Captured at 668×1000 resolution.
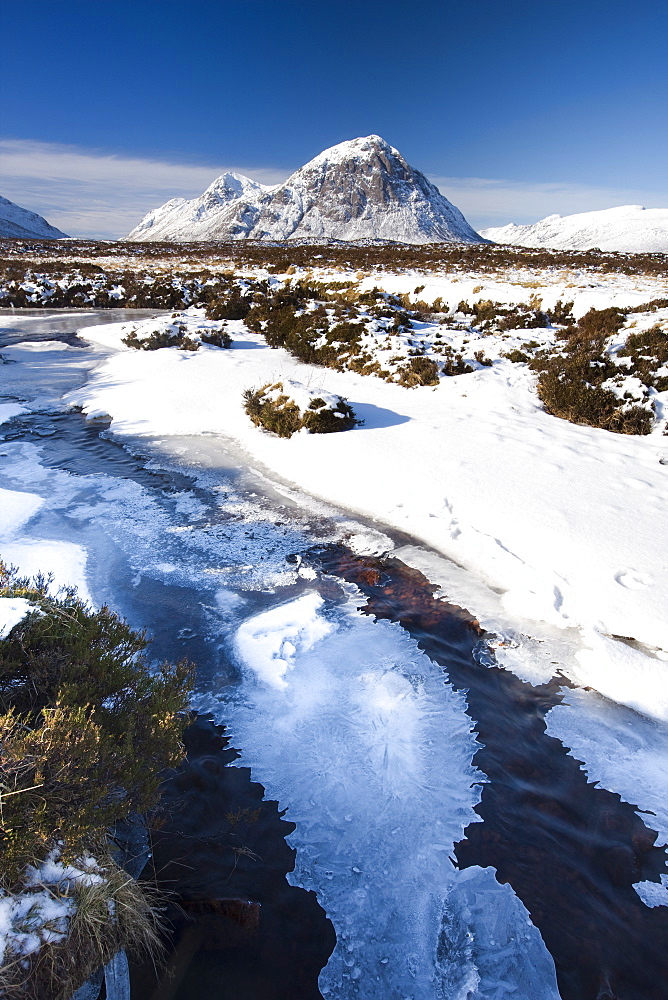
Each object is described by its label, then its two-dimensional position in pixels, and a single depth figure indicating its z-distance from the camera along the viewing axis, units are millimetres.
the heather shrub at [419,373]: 12375
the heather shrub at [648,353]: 10070
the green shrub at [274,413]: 9695
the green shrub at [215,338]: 17078
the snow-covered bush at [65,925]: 1841
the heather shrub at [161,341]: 16328
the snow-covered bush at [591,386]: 9570
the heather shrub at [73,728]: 1991
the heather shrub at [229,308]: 21625
